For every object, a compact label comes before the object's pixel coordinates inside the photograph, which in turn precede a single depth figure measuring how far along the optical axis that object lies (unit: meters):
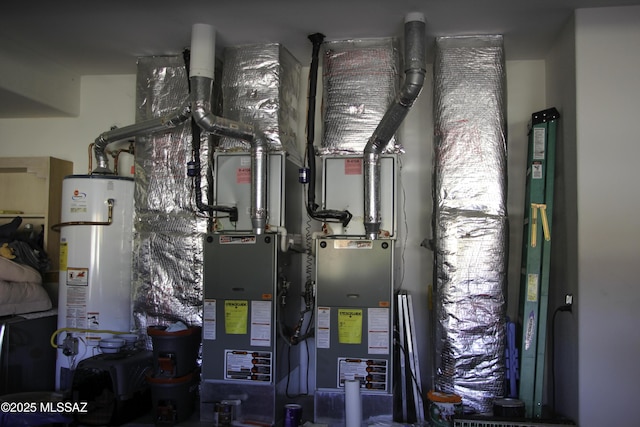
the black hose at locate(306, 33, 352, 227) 3.52
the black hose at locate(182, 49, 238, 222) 3.53
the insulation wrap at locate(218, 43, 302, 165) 3.54
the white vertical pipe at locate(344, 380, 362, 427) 2.87
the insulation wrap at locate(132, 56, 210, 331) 3.70
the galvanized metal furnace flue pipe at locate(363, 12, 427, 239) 3.09
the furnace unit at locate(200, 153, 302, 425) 3.19
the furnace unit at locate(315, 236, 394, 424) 3.11
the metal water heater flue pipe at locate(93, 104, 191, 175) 3.61
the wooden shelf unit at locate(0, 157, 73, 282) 4.18
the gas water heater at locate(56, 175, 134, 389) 3.67
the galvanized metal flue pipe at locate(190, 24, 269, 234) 3.28
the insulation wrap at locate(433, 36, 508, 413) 3.24
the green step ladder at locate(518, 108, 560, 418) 3.21
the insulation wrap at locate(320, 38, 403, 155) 3.46
